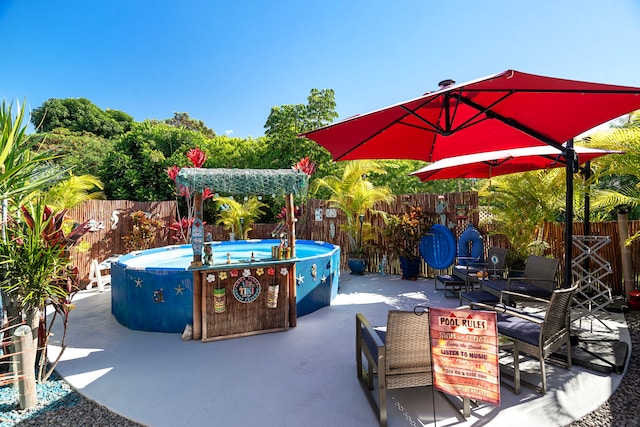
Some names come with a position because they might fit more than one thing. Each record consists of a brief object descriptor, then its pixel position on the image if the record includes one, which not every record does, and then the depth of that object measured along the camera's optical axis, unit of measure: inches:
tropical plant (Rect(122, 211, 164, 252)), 356.5
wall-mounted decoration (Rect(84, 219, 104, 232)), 311.9
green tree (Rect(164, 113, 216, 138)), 1321.4
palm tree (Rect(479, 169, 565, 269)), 236.7
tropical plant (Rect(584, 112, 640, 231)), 160.9
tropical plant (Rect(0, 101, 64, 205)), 88.0
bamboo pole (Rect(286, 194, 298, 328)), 185.8
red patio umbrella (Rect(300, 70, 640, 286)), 98.9
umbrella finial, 107.3
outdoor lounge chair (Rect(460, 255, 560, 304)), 173.9
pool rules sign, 86.2
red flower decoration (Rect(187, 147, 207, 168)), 358.0
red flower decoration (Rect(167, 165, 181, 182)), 357.0
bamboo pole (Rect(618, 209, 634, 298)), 216.5
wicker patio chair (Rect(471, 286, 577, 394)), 109.7
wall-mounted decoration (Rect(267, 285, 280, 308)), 175.5
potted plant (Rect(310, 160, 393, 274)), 333.1
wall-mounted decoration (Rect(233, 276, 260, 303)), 172.4
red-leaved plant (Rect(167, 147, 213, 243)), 358.9
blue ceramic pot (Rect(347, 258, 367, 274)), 329.4
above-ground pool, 178.4
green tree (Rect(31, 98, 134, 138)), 928.3
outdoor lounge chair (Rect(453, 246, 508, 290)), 223.3
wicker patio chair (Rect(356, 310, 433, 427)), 94.4
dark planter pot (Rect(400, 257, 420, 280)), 305.4
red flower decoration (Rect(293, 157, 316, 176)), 327.4
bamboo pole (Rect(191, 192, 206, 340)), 167.2
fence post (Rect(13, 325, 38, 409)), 107.3
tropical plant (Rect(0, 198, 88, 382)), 117.0
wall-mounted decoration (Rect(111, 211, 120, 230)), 355.6
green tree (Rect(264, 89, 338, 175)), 558.6
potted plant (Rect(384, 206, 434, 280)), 300.0
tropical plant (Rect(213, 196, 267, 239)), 435.5
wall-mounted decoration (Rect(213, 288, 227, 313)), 165.9
